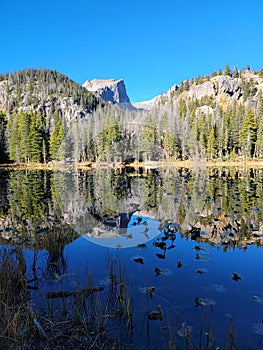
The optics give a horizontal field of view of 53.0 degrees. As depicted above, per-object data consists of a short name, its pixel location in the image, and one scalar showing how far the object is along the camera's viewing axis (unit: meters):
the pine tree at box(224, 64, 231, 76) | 159.50
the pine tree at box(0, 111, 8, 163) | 60.06
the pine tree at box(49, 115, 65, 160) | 62.91
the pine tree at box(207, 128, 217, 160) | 64.62
